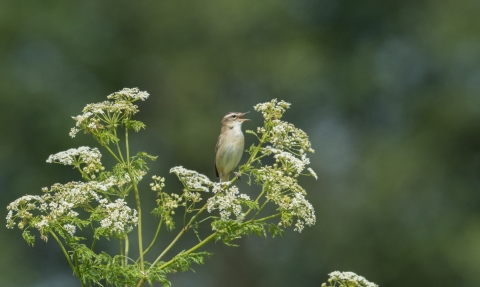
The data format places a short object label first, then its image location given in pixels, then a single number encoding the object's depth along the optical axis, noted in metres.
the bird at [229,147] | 14.52
